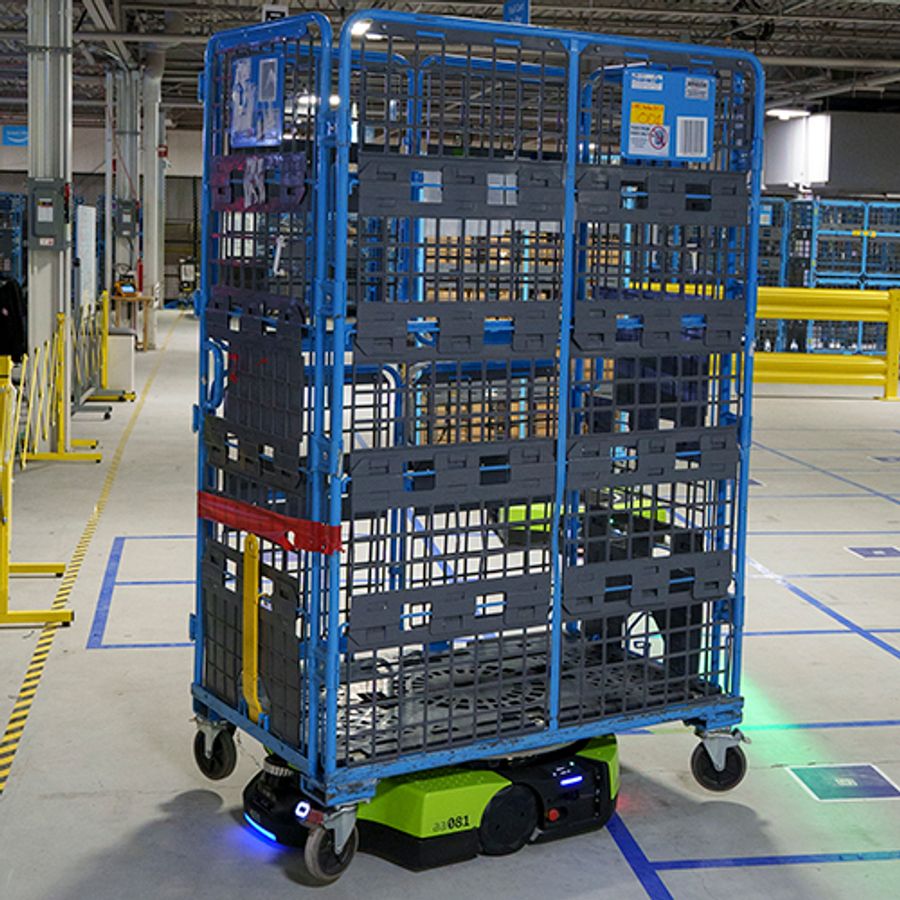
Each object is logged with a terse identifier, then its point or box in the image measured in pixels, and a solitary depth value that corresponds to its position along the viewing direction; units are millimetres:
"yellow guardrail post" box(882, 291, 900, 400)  21516
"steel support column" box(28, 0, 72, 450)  13914
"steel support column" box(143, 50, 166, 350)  29078
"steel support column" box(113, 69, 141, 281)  26219
